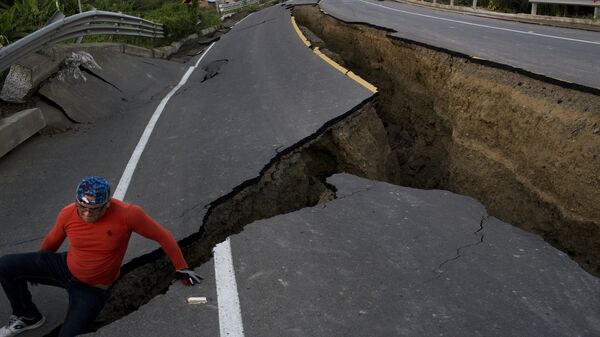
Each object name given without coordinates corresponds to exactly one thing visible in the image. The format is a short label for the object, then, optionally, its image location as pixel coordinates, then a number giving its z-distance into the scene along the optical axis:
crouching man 4.01
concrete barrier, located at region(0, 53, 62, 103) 8.52
